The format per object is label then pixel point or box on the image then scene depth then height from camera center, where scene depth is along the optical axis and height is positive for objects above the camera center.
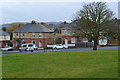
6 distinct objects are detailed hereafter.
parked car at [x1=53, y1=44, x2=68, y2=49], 62.69 -1.21
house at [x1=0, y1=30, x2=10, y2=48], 77.25 +0.97
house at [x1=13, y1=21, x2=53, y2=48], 73.31 +1.86
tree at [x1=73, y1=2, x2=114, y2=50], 41.81 +3.62
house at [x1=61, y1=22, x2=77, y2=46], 79.50 +1.55
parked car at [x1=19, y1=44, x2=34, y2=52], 48.42 -1.34
